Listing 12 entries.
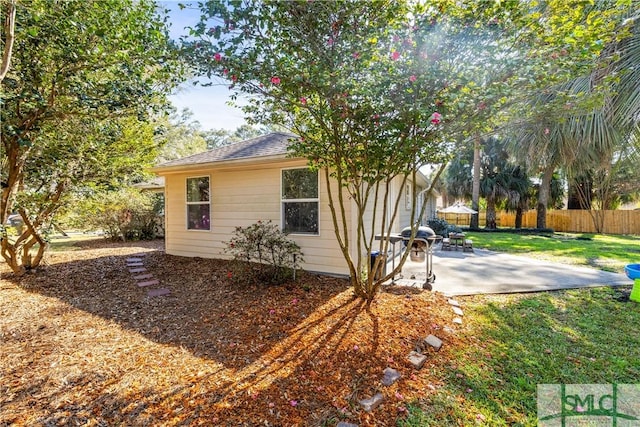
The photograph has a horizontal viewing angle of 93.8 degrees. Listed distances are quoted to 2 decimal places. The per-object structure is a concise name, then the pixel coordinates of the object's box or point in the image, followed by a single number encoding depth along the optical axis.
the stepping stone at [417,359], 3.11
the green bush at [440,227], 14.13
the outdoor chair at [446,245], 10.91
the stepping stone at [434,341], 3.48
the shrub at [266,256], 5.86
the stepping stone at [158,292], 5.58
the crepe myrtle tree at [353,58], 3.29
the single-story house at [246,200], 6.35
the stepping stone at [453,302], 4.82
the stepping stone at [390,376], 2.83
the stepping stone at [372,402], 2.50
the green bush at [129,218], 11.11
